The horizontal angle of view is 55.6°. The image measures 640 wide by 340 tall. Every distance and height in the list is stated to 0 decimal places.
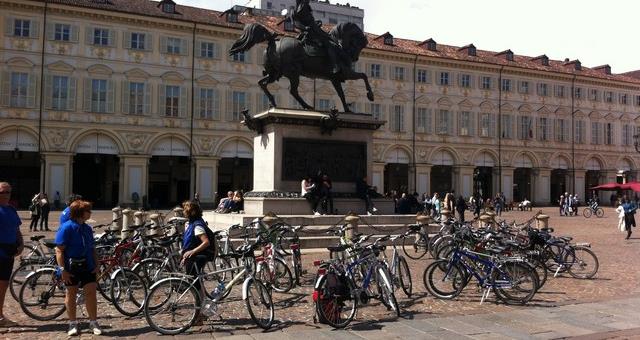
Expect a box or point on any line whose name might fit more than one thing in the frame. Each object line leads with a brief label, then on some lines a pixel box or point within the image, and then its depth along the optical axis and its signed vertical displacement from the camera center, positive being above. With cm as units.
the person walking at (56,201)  4103 -92
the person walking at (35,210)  2302 -87
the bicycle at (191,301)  728 -136
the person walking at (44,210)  2323 -88
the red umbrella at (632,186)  4752 +68
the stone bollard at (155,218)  1706 -82
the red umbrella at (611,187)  5003 +63
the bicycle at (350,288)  768 -129
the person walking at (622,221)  2372 -106
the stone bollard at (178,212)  1778 -71
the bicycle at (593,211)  4112 -115
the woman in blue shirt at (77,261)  710 -86
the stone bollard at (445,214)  1755 -63
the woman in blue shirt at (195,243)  764 -68
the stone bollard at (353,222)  1363 -70
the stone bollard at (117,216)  1886 -93
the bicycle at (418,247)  1491 -139
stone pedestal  1672 +105
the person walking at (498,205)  4037 -81
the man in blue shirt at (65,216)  862 -41
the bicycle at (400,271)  952 -127
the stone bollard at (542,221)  1680 -77
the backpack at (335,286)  768 -121
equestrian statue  1774 +410
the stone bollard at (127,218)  1911 -94
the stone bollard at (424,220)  1623 -77
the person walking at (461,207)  2710 -64
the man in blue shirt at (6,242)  753 -69
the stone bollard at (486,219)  1689 -73
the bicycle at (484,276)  944 -131
